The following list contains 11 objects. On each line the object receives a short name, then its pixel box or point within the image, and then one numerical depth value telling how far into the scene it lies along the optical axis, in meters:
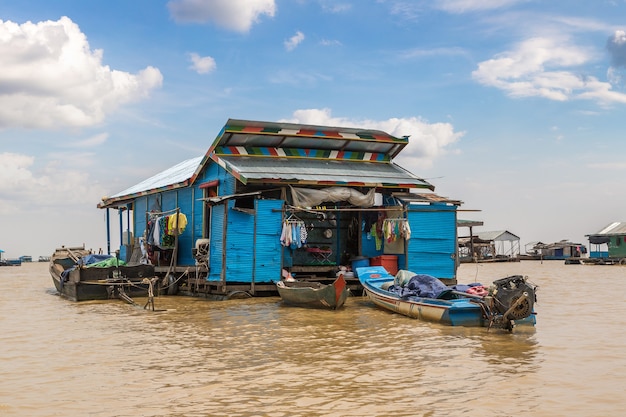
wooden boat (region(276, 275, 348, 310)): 14.39
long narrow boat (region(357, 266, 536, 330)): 11.05
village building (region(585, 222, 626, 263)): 50.26
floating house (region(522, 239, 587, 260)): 65.66
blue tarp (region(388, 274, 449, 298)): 13.19
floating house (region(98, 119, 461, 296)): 17.00
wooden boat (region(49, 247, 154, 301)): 17.98
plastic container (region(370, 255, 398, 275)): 18.31
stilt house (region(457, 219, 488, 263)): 53.67
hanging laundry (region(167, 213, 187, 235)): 19.59
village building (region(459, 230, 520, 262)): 58.47
